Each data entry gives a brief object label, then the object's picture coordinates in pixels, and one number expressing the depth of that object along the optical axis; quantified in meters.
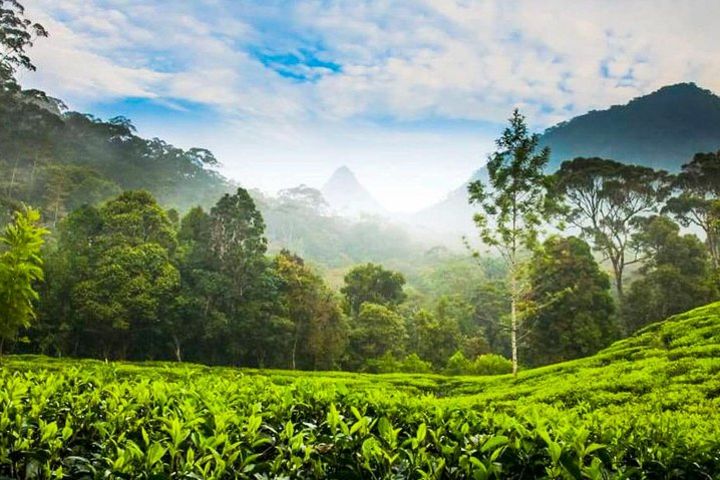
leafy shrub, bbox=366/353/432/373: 32.12
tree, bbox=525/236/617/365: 30.16
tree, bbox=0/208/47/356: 18.67
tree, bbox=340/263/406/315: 46.09
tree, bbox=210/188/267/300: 34.03
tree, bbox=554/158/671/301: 39.97
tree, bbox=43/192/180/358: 29.11
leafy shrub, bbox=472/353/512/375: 29.72
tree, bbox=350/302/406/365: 37.53
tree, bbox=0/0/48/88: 44.81
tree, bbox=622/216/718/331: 33.34
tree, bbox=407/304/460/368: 39.72
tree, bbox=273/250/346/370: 34.16
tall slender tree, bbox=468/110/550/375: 19.12
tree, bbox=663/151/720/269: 40.41
